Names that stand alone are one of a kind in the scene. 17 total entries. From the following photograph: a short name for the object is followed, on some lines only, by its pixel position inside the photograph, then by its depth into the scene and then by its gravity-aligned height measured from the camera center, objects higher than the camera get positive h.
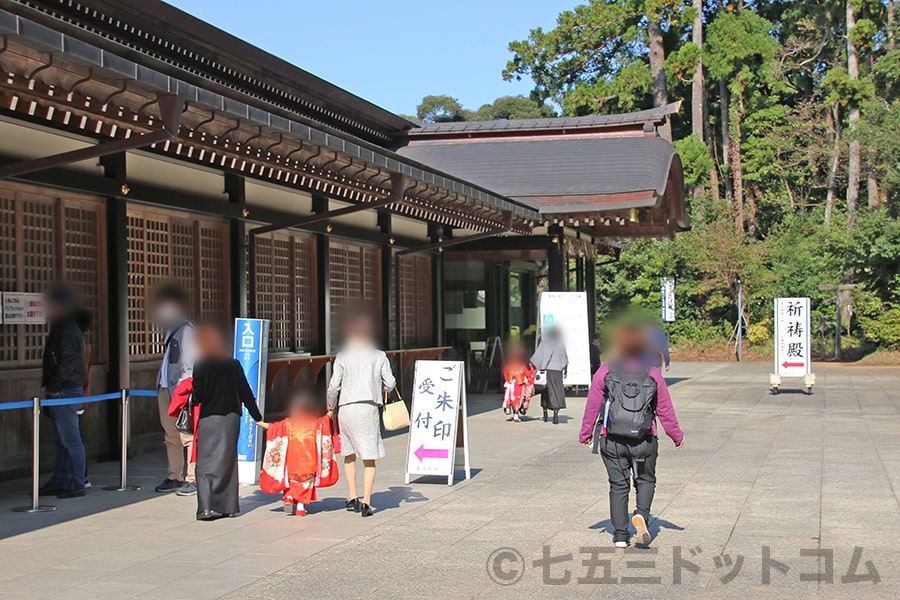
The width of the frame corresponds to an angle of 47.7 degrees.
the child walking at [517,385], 16.08 -1.07
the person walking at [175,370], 9.20 -0.42
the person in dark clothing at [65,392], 8.96 -0.59
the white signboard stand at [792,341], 20.69 -0.56
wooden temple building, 8.18 +1.66
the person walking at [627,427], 6.78 -0.74
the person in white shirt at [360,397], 8.21 -0.62
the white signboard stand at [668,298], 37.41 +0.65
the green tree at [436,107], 72.00 +15.24
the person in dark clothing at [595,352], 19.48 -0.68
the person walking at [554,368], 15.69 -0.78
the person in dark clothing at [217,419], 7.92 -0.75
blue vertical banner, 9.72 -0.45
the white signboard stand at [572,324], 18.28 -0.11
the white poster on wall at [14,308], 9.77 +0.18
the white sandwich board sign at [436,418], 9.87 -0.98
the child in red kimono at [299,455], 8.05 -1.06
